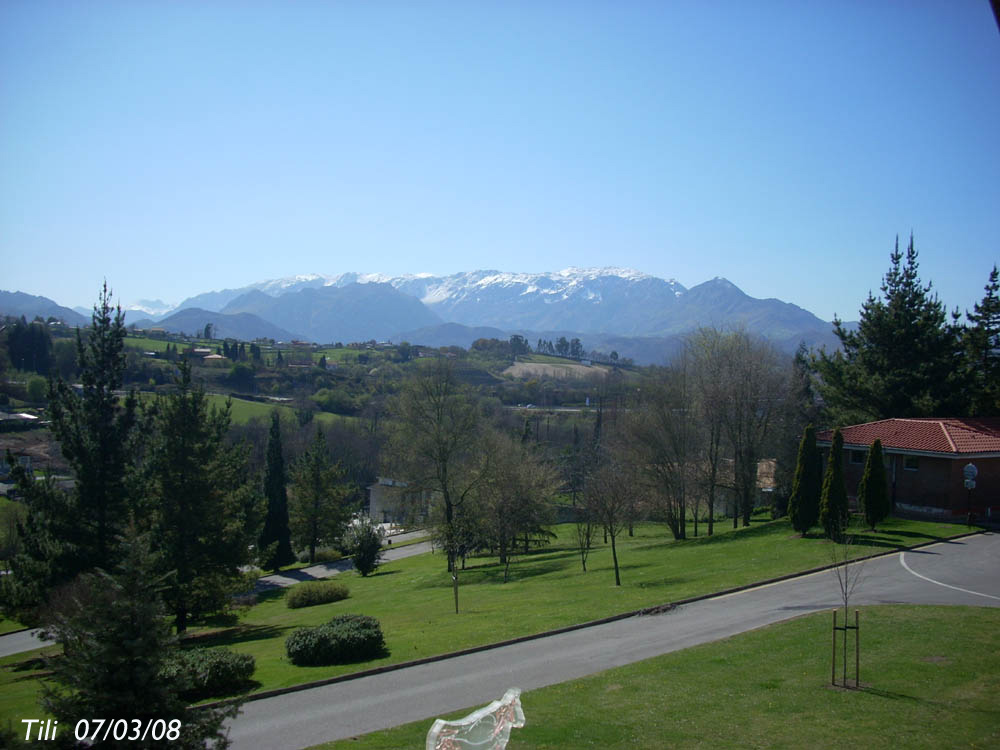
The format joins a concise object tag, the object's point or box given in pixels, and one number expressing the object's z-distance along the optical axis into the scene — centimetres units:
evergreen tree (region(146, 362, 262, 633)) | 2473
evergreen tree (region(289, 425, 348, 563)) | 5156
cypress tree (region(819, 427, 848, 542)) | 2594
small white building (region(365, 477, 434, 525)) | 3938
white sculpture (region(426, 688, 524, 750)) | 745
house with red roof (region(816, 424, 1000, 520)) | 2919
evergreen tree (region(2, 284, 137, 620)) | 2302
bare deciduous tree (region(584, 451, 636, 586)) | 2552
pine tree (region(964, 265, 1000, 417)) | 3822
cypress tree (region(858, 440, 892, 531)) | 2695
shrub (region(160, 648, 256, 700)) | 1378
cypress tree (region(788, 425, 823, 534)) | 2858
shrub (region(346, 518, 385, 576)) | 4053
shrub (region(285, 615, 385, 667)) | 1598
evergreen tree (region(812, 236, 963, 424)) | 3841
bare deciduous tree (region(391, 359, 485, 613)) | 3881
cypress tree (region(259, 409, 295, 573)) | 4938
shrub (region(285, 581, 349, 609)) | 3141
